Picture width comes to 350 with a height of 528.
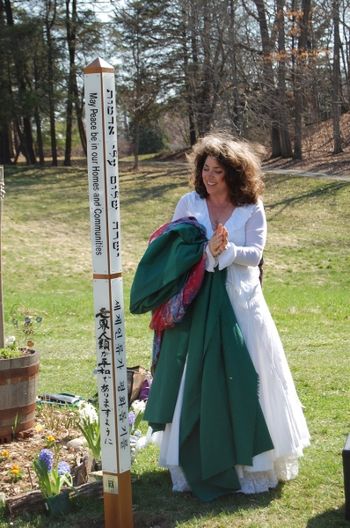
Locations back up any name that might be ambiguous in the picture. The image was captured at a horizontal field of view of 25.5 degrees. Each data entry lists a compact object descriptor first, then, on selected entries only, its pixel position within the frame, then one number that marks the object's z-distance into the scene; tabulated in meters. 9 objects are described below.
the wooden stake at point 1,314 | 5.02
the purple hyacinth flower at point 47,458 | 3.85
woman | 3.97
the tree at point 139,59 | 31.89
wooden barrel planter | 4.94
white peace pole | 3.24
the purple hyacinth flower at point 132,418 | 4.54
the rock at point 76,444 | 4.83
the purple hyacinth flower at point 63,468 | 3.97
